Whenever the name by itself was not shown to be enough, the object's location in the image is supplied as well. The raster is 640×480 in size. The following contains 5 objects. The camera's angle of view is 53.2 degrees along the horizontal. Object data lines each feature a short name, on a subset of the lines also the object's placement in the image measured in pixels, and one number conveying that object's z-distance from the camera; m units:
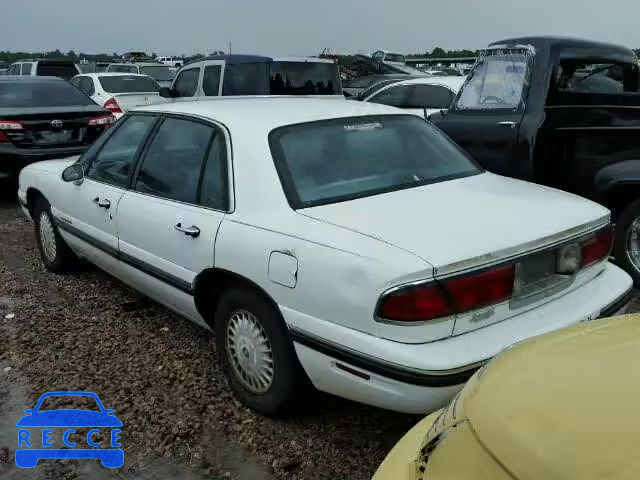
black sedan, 7.44
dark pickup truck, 4.45
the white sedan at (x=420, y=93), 8.81
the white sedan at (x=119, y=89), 11.98
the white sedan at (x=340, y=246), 2.37
